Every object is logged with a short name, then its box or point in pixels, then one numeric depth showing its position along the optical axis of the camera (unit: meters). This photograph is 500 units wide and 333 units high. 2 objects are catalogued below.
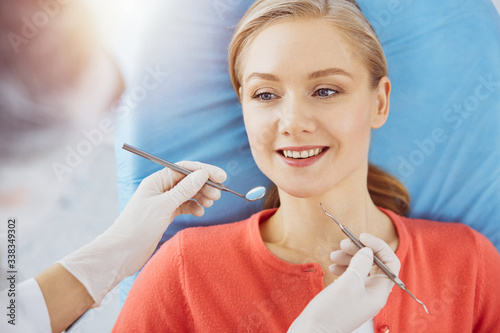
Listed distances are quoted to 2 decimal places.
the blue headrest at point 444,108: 1.04
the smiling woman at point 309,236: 0.87
